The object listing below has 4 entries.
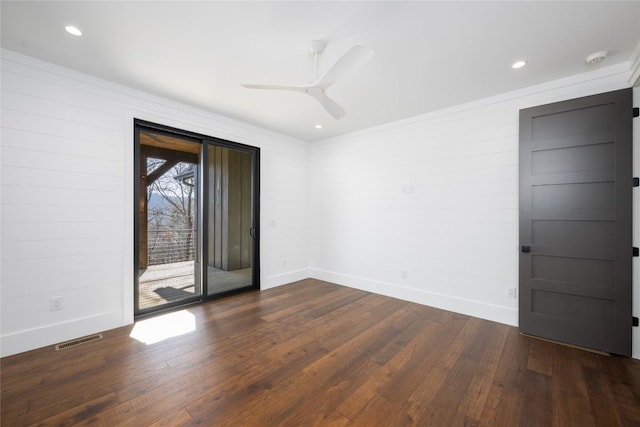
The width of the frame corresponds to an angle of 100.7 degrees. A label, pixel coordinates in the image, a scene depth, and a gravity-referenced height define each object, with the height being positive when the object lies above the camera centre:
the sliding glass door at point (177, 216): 3.56 -0.03
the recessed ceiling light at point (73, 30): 2.11 +1.48
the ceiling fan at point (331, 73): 1.80 +1.06
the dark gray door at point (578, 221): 2.48 -0.06
